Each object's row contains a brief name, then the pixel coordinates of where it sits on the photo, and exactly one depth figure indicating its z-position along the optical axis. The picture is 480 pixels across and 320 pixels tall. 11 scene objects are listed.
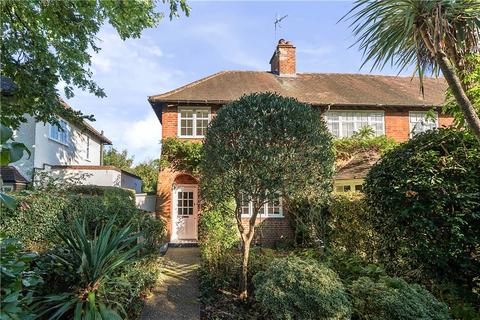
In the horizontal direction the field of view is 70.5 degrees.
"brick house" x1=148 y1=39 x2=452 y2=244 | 14.66
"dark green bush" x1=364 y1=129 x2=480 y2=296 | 4.92
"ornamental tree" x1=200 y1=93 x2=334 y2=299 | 6.18
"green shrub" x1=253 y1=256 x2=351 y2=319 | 4.58
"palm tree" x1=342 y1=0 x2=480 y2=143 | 4.37
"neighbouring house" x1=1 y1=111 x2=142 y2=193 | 12.94
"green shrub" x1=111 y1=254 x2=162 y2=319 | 5.52
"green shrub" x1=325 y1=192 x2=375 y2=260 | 8.21
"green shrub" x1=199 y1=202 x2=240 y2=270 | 8.39
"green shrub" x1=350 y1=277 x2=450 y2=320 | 4.29
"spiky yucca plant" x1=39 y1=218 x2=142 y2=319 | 4.70
